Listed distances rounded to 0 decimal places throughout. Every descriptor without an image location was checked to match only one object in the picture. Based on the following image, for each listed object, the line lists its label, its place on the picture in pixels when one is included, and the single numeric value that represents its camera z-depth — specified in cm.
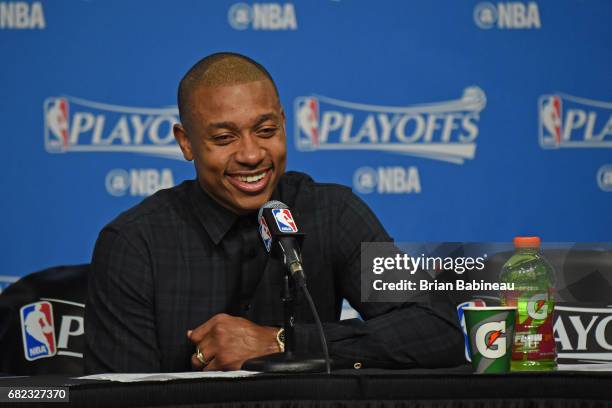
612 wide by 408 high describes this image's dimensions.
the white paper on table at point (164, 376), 632
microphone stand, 644
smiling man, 690
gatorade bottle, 649
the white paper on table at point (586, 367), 640
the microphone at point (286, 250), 644
